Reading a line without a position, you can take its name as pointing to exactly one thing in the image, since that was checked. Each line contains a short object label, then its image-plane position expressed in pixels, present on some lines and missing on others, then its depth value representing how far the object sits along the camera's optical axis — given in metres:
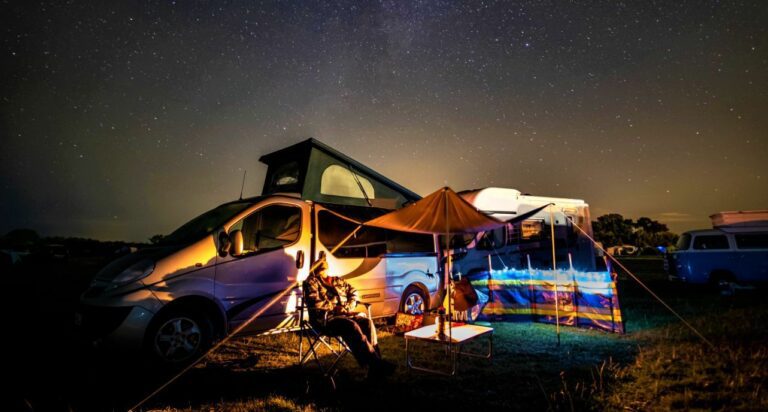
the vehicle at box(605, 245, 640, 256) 42.16
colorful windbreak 6.66
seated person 4.41
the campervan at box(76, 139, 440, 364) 4.70
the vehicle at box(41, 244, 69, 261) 31.31
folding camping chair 4.41
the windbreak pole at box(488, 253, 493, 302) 8.04
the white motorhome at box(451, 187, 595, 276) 11.05
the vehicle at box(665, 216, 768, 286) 11.52
